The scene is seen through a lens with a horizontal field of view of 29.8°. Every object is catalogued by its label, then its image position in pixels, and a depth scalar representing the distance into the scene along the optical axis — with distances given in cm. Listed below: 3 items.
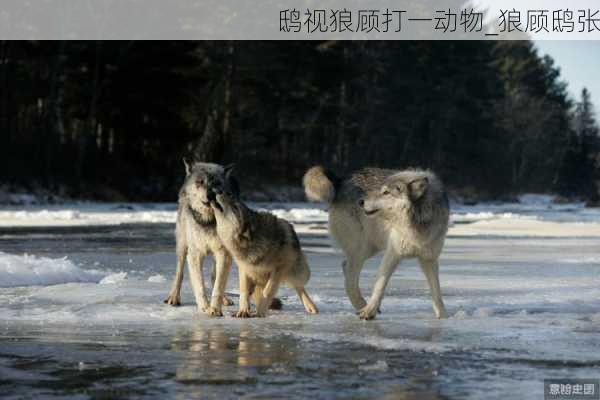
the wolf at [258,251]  1023
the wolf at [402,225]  1038
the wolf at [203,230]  1050
